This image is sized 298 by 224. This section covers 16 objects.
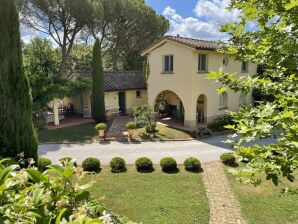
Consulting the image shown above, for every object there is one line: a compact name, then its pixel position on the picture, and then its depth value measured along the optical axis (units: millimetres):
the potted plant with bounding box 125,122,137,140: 19875
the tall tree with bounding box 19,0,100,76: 28219
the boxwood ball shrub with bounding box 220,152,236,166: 14836
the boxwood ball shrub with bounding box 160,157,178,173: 13711
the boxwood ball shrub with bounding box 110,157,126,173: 13750
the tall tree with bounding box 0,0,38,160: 9805
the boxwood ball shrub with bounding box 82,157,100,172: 13695
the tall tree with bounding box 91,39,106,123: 24516
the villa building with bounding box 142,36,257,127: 21766
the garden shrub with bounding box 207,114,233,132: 22641
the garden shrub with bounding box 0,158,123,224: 2213
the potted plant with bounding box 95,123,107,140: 20062
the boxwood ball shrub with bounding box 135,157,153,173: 13820
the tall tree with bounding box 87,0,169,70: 33812
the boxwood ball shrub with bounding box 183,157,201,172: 13930
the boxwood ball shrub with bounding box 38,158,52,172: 12606
